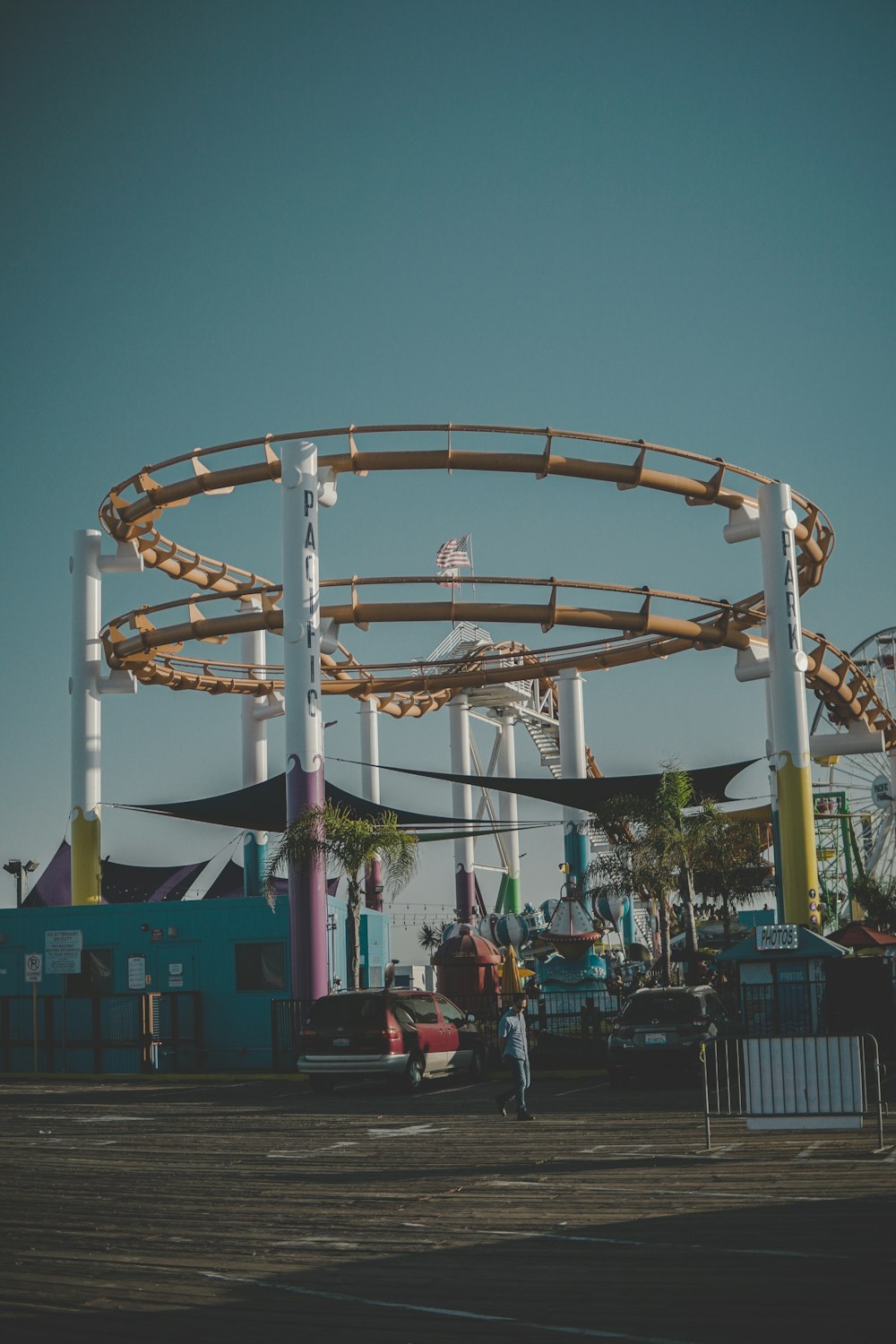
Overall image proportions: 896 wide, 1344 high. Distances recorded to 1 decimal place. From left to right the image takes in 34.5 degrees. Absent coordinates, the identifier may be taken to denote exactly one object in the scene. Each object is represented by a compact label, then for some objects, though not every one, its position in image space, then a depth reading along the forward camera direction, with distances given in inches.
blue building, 1117.7
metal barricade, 559.2
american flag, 1593.3
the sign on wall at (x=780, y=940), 942.4
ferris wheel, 2246.6
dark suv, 818.8
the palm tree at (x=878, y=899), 2420.0
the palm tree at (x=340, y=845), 1085.1
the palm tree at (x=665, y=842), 1283.2
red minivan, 852.0
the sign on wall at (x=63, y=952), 1175.6
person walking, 674.8
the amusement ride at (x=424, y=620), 1122.0
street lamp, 1572.3
